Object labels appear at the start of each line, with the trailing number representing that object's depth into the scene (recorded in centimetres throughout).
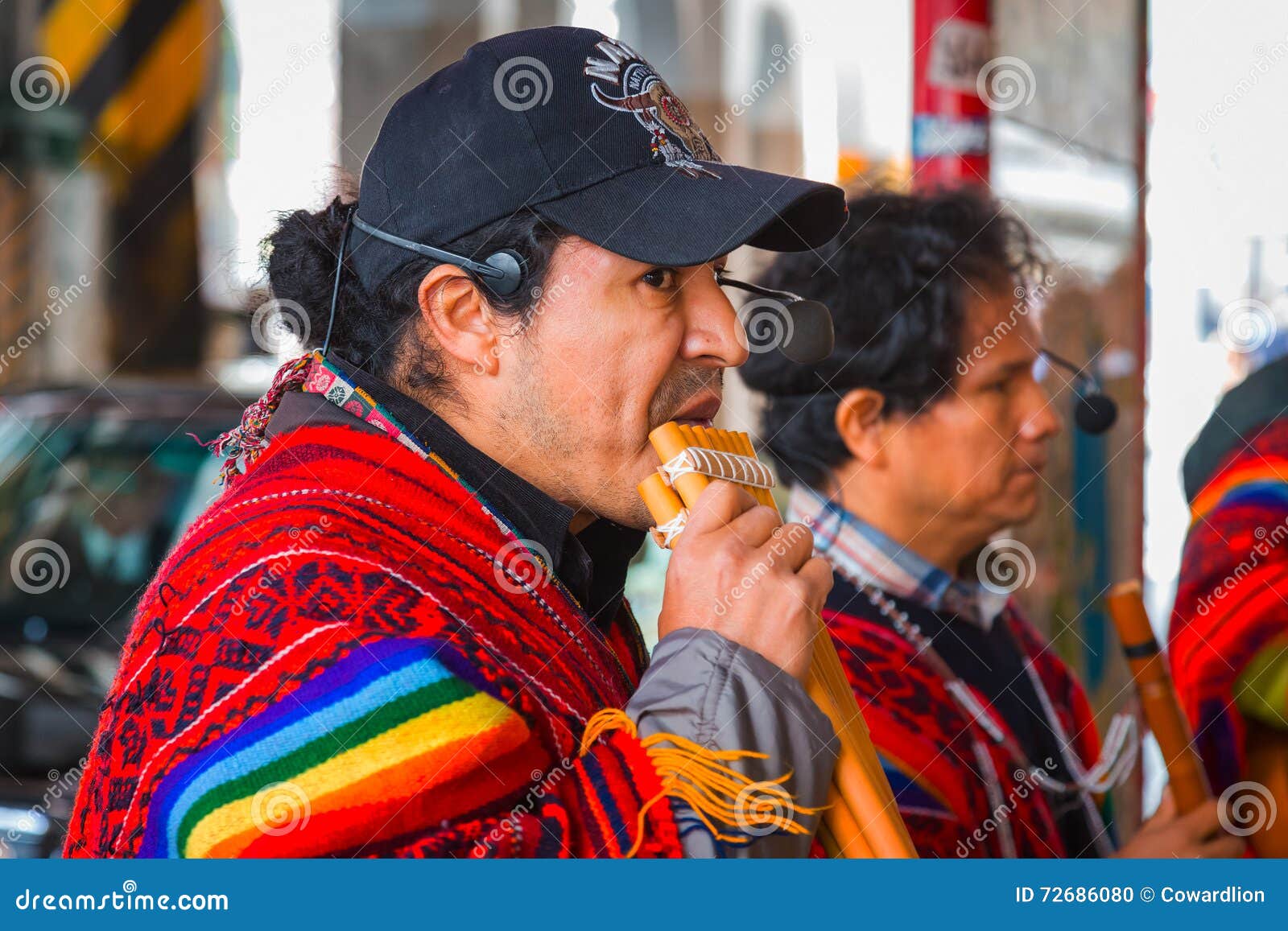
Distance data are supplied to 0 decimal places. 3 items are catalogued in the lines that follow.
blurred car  381
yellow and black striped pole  931
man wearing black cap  128
